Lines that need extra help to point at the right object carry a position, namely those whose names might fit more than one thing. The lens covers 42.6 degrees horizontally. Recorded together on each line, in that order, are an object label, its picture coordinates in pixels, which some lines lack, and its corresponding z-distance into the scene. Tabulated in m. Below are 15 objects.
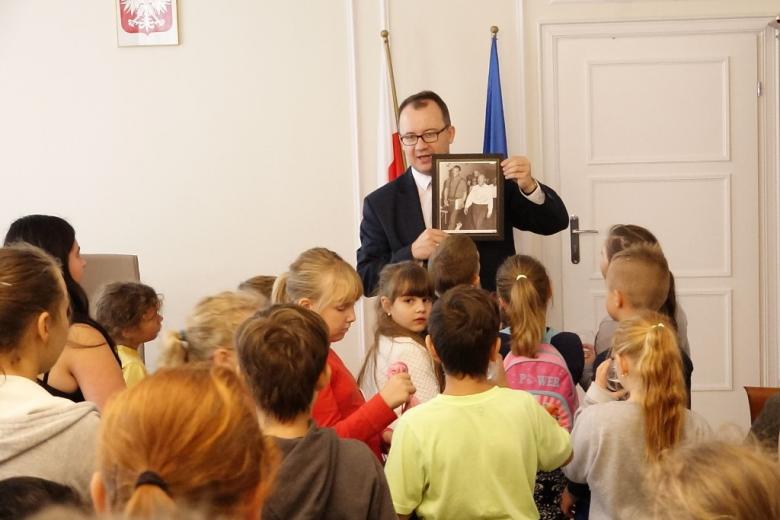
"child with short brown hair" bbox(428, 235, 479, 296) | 3.58
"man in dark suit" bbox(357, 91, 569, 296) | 4.39
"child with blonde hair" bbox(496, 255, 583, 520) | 3.20
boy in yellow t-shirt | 2.57
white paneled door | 6.17
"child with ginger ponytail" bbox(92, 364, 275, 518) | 1.28
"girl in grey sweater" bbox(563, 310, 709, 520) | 2.61
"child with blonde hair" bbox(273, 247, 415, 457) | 2.65
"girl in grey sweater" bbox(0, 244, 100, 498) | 2.02
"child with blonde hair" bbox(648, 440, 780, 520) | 1.40
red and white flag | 6.05
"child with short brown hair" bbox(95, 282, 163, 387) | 3.52
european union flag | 5.94
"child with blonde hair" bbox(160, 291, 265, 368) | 2.82
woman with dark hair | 2.76
